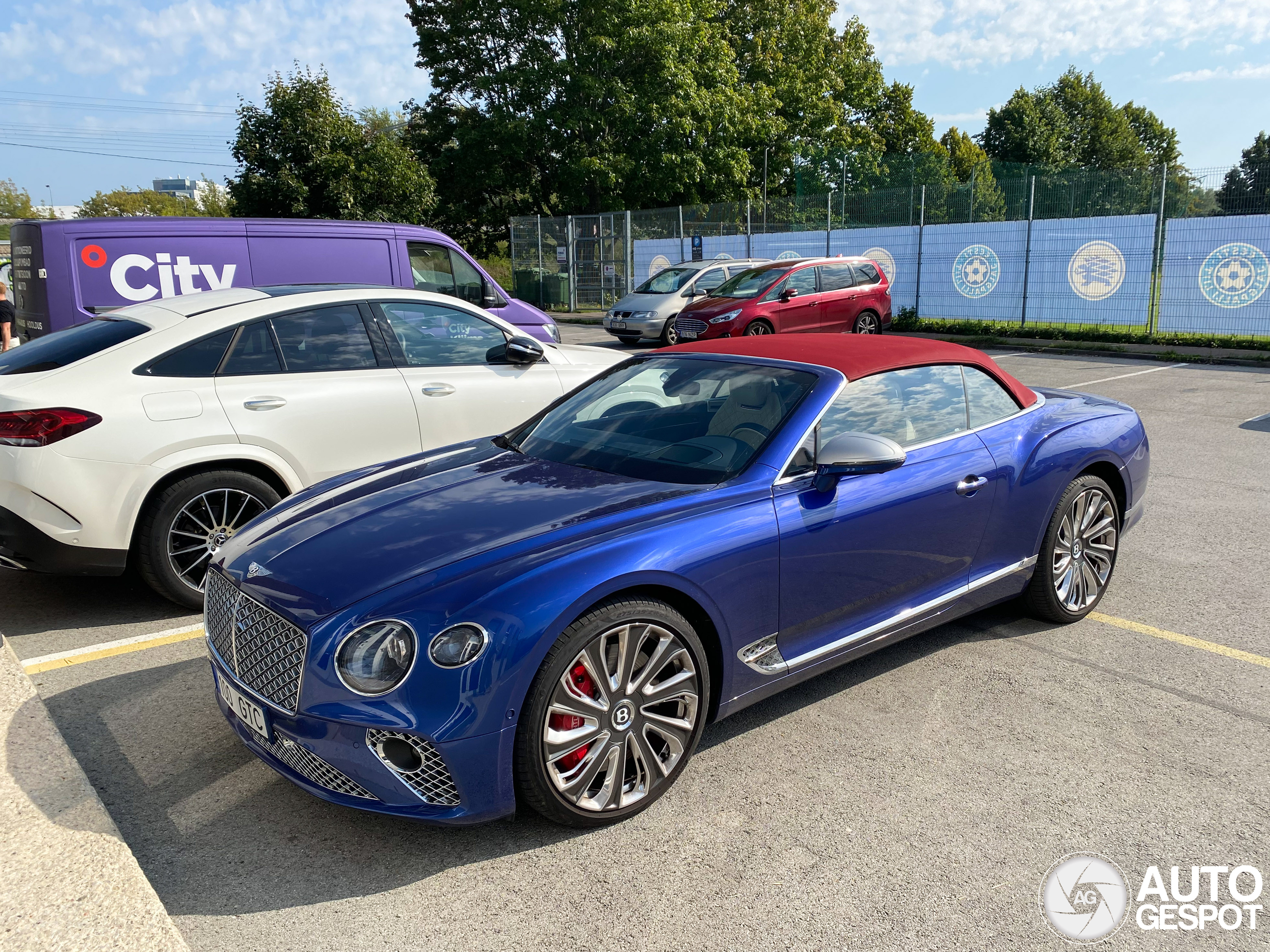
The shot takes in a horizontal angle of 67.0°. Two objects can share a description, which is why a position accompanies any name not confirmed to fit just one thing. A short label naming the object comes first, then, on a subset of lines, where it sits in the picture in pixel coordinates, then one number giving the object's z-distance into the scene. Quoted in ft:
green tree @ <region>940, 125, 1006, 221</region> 62.90
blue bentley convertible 8.89
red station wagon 53.98
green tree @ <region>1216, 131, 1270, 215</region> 48.14
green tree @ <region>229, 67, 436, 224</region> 91.71
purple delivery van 26.81
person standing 42.11
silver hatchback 60.75
